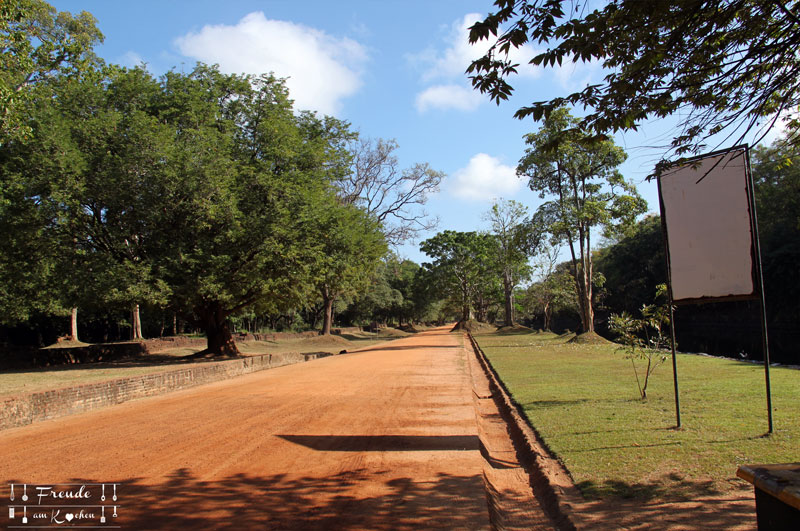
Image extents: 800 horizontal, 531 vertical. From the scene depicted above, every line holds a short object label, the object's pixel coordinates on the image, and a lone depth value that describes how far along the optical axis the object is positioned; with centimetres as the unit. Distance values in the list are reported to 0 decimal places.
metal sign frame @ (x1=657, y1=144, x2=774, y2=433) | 616
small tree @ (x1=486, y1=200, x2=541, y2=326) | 2844
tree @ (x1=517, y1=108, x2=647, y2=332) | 2611
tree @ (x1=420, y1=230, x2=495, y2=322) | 5547
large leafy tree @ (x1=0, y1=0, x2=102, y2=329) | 1365
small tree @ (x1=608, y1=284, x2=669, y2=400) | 898
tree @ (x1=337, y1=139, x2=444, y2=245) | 3972
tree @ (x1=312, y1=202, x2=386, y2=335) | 2233
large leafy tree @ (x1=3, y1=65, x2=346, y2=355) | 1778
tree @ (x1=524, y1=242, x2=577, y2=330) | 4708
